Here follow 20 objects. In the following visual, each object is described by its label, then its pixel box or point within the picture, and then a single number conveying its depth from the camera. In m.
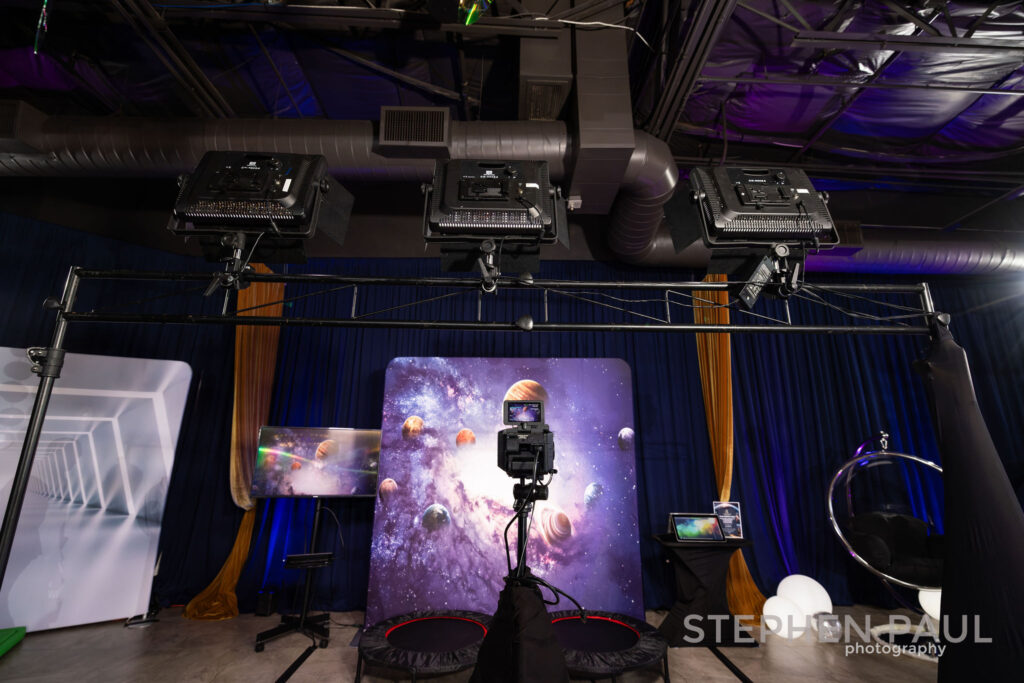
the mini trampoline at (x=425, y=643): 2.33
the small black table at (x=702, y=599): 3.45
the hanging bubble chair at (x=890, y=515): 3.84
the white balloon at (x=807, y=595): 3.79
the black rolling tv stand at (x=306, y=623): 3.31
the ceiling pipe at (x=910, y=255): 4.73
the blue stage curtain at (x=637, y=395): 4.29
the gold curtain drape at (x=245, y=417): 4.03
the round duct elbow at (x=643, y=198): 3.54
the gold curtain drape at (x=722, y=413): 4.23
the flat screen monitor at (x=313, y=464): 3.58
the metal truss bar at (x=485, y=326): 2.07
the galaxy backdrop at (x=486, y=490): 3.81
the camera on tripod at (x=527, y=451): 1.95
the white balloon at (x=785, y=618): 3.67
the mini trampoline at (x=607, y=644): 2.39
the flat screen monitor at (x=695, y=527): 3.71
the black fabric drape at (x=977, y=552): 1.54
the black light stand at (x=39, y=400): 1.90
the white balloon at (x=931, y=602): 3.52
